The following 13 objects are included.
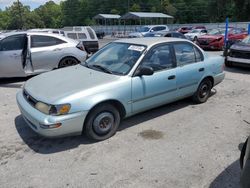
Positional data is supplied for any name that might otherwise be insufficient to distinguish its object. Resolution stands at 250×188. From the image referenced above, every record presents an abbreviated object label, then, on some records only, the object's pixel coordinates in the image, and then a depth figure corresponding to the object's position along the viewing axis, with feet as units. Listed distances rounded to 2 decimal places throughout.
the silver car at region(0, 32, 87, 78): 18.98
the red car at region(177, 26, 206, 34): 93.53
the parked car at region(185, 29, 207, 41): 62.97
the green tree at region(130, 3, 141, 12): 187.84
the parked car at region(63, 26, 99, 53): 34.94
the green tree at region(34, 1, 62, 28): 259.68
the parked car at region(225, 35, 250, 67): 23.89
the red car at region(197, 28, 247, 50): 41.83
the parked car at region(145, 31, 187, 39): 44.06
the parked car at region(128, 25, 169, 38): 74.78
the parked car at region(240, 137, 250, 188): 5.55
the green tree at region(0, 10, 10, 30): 251.76
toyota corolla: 9.52
